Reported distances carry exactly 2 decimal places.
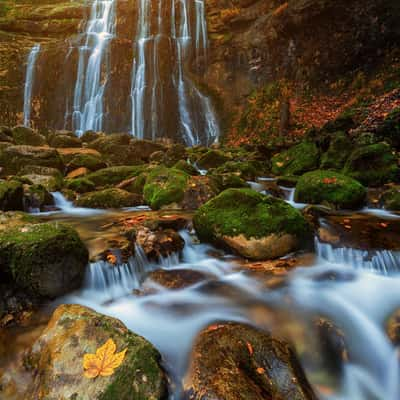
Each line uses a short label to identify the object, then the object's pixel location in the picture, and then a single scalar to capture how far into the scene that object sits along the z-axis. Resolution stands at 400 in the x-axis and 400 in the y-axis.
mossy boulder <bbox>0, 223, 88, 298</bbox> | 2.67
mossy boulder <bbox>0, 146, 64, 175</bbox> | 8.54
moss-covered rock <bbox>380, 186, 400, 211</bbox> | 5.15
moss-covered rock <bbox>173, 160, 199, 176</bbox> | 7.94
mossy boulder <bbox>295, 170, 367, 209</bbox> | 5.22
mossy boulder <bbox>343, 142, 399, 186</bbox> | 6.36
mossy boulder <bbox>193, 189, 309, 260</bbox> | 3.54
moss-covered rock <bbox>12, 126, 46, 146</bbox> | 11.92
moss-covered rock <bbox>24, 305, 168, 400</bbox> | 1.63
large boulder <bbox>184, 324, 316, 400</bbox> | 1.73
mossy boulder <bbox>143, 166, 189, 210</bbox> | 5.70
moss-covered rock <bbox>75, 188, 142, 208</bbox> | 6.22
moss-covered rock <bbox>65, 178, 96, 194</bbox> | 7.63
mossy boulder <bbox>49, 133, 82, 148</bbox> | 12.81
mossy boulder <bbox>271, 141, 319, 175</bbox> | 8.22
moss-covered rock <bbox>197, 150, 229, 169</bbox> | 10.22
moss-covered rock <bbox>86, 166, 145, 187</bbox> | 8.16
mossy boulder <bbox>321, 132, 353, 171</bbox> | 7.50
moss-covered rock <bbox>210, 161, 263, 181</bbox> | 8.23
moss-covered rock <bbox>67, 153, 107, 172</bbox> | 9.55
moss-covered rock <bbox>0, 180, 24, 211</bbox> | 5.14
